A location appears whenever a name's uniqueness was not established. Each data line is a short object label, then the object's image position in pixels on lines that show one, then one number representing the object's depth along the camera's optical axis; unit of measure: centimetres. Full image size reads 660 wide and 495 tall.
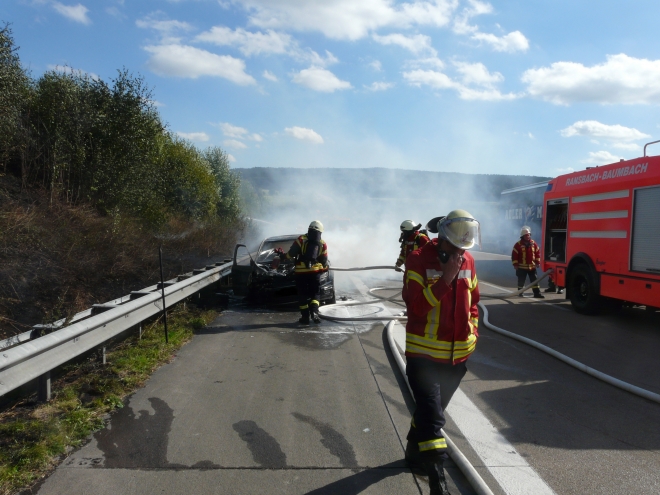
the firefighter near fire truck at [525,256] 1224
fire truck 775
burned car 979
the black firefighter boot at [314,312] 847
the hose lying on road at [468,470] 301
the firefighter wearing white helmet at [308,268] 835
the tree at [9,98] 1145
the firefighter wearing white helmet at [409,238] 857
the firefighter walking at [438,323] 303
